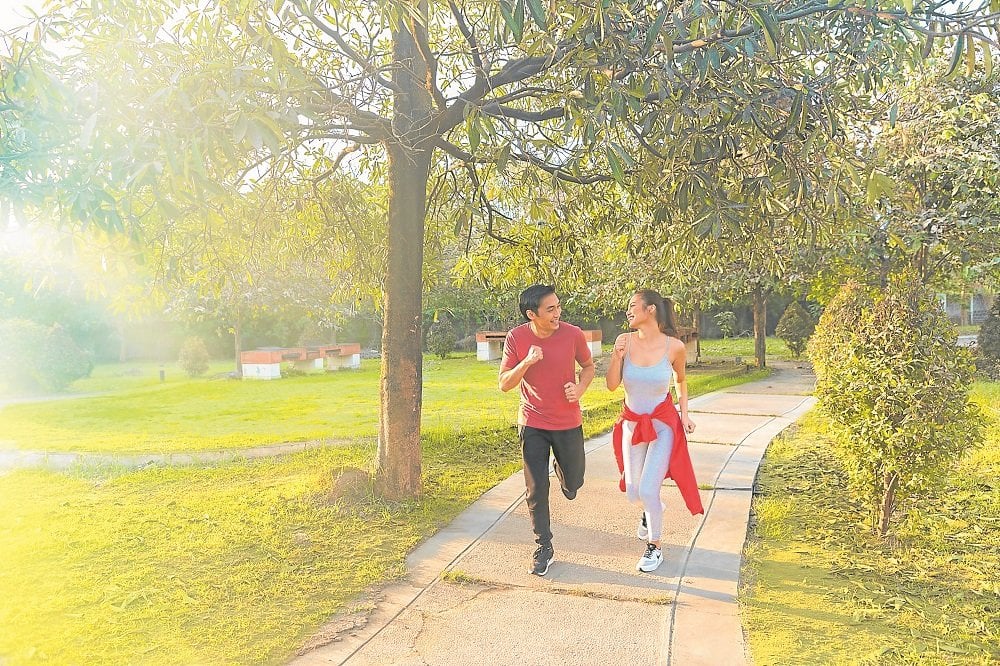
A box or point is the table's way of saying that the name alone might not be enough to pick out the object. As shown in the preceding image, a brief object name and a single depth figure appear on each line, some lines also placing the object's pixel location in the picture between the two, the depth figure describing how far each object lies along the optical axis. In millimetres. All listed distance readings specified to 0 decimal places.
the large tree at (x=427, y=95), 3289
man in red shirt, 4371
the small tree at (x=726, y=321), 29578
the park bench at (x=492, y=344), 22438
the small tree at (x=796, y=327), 20453
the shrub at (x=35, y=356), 13086
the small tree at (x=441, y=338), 23781
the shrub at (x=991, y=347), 14203
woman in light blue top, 4492
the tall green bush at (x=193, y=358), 17969
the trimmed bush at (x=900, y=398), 4543
